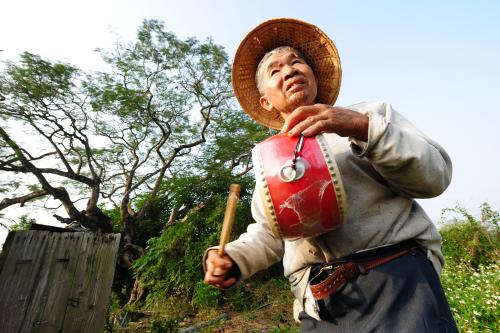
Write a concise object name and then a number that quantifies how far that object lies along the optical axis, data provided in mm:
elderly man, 1008
